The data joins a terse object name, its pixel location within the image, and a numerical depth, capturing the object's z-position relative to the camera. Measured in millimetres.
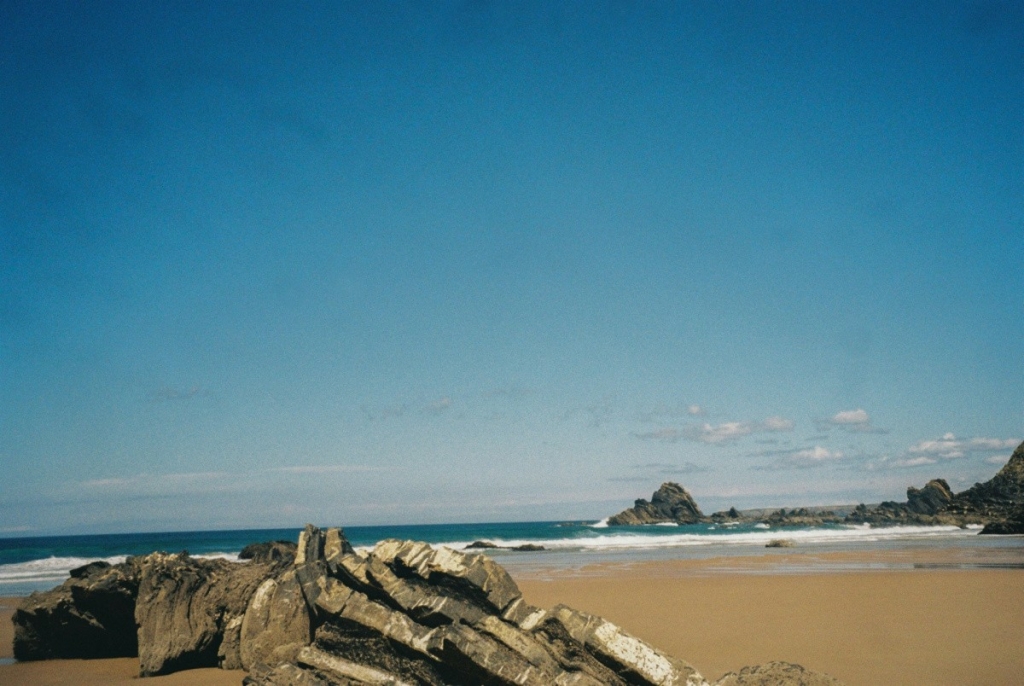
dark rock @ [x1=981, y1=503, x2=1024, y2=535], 46500
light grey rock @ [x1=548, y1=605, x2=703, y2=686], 7117
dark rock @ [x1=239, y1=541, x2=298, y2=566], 11484
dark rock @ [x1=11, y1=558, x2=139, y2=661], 10695
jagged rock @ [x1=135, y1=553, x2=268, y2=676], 9586
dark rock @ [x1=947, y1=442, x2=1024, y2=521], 69125
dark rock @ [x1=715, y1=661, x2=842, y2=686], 6812
